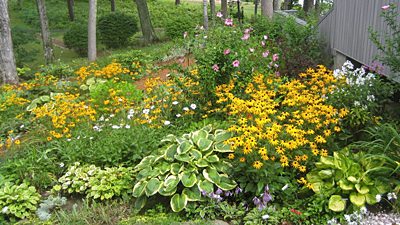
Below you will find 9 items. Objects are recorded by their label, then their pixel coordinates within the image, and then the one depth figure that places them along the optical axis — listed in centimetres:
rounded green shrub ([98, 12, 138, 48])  2002
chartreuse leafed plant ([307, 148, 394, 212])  389
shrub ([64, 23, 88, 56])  1936
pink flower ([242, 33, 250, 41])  662
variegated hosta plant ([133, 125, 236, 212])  428
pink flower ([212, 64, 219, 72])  585
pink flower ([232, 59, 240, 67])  577
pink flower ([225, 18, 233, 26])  665
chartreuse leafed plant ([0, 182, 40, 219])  448
